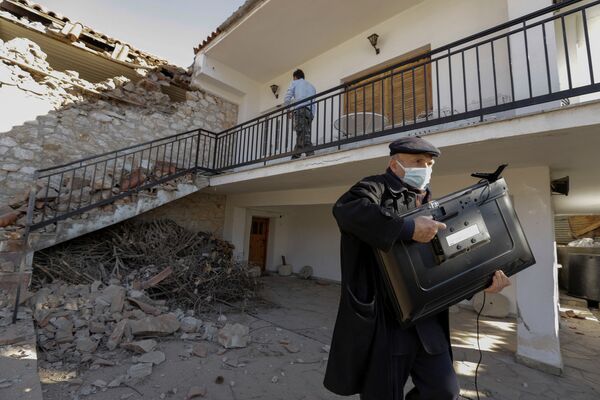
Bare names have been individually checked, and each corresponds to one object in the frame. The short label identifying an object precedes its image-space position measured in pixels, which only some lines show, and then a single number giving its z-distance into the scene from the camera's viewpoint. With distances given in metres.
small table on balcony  4.05
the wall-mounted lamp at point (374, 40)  5.74
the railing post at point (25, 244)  3.15
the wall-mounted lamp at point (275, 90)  8.04
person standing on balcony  5.07
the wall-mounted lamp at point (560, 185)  4.00
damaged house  3.39
